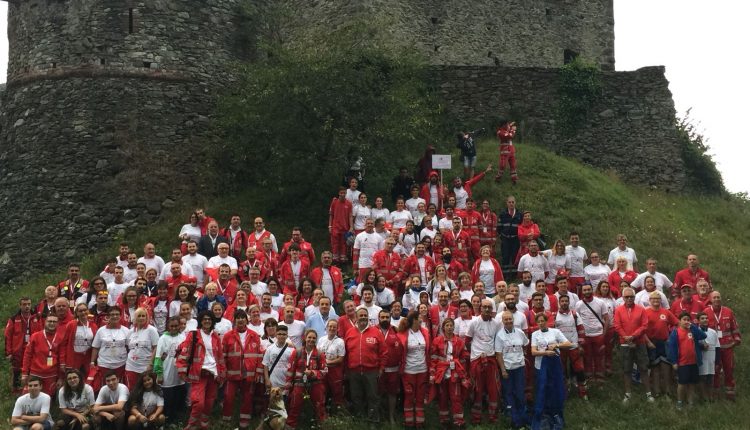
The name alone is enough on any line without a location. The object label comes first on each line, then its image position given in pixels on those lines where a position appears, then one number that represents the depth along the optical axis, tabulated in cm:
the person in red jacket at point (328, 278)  1262
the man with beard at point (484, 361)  1052
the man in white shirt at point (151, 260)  1290
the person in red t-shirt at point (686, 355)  1072
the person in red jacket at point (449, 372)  1039
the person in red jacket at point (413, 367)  1040
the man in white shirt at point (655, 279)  1254
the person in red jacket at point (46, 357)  1080
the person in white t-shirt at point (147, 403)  1001
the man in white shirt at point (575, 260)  1321
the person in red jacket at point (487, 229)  1467
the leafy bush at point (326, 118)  1636
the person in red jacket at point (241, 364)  1036
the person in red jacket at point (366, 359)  1044
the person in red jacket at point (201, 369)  1010
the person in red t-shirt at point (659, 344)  1111
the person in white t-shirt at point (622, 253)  1343
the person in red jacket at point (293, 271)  1292
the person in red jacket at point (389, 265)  1284
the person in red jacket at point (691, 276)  1250
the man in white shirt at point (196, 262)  1277
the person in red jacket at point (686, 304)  1150
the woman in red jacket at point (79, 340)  1088
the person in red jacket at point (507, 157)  1783
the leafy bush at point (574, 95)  2167
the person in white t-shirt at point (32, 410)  986
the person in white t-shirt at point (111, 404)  995
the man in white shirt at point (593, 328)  1133
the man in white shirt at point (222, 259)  1266
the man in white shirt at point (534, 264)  1300
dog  988
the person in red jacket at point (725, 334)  1108
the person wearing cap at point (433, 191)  1609
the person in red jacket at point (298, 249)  1325
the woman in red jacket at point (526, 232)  1413
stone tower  1822
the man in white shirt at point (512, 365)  1034
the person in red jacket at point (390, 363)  1049
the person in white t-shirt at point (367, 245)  1369
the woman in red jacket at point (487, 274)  1281
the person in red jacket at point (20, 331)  1167
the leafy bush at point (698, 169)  2192
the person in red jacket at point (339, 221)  1503
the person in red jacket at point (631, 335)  1105
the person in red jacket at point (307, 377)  1027
